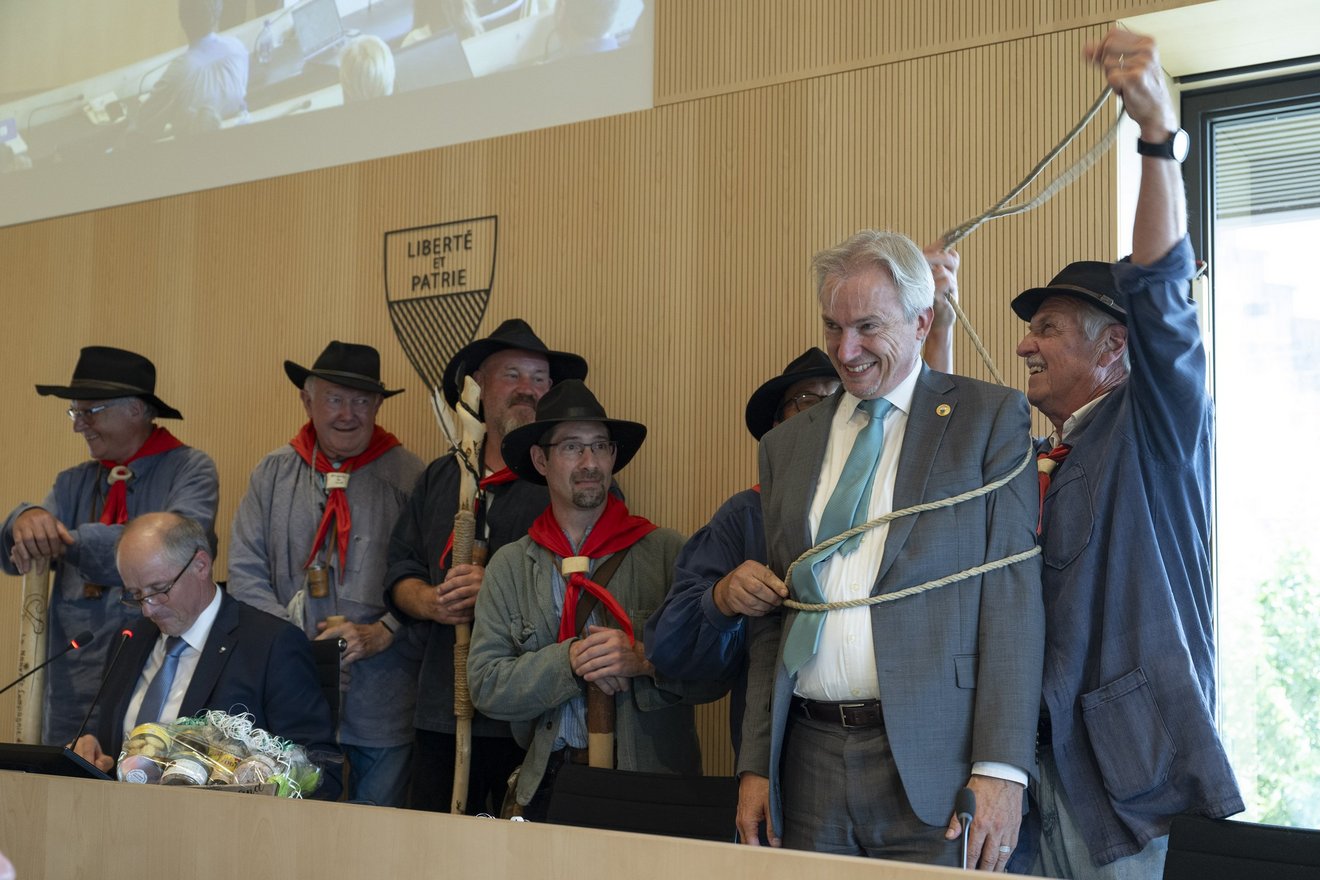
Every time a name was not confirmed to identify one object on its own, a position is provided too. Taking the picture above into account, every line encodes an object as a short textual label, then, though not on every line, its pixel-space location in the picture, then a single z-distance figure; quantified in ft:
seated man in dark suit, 11.23
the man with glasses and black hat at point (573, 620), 10.67
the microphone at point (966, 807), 7.11
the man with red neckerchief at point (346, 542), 13.51
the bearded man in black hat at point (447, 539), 12.42
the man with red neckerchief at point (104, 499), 14.38
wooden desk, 6.23
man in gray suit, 7.82
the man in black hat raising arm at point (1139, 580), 7.67
